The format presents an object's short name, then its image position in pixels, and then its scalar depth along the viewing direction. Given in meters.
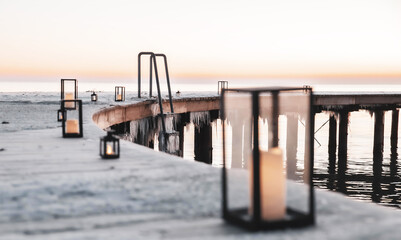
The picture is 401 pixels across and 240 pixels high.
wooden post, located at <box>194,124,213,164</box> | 26.48
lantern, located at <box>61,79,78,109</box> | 14.31
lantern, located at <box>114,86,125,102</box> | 21.91
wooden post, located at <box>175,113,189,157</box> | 26.28
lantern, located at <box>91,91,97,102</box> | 21.65
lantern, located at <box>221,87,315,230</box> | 3.04
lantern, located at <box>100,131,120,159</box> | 6.16
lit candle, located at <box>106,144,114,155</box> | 6.19
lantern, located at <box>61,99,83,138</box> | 8.79
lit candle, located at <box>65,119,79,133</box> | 8.82
